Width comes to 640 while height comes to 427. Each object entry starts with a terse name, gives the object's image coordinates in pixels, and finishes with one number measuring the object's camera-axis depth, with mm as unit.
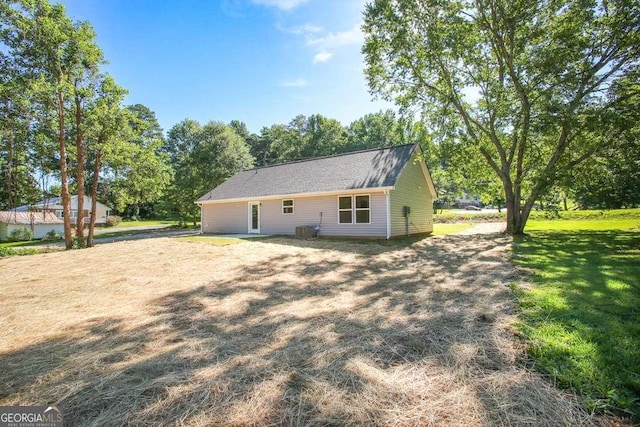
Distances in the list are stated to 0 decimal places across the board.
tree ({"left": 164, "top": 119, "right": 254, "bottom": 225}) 29766
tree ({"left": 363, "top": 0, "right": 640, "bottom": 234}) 11617
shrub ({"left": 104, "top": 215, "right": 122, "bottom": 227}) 38678
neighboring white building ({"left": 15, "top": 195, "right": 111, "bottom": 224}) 34016
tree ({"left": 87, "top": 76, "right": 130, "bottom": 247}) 14891
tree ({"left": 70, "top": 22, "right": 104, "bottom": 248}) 14289
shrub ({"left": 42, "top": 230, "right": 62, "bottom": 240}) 27434
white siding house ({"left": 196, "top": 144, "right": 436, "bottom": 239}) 14812
